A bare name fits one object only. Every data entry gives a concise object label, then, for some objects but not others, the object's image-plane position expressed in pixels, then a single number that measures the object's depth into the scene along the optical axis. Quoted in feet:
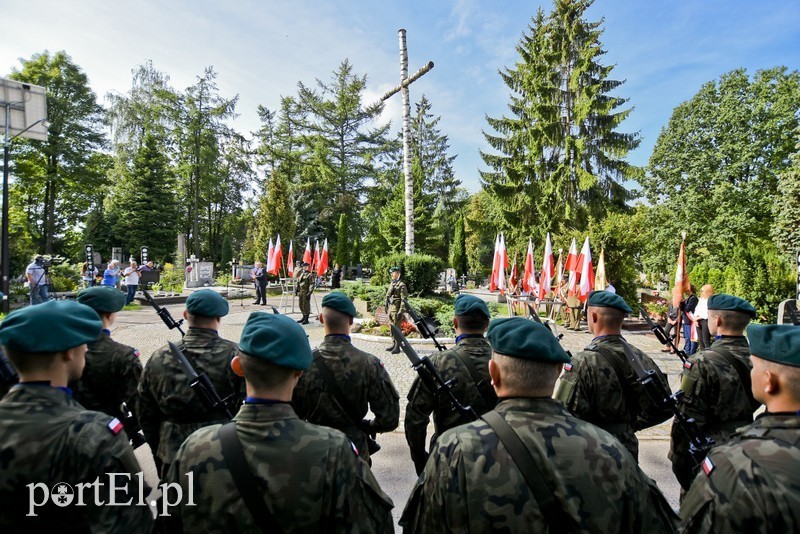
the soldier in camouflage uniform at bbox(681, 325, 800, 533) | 5.14
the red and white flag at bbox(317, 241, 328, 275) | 64.08
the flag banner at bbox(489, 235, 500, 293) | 46.29
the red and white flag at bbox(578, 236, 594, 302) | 38.17
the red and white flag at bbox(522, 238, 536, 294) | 47.60
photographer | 46.67
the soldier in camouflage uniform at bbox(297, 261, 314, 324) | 48.65
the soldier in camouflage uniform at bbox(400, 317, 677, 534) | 5.07
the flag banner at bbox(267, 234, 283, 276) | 61.98
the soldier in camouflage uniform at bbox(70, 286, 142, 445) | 10.90
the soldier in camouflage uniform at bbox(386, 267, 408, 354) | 34.94
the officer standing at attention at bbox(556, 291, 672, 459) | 10.31
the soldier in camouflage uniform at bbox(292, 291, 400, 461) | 10.08
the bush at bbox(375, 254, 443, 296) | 50.47
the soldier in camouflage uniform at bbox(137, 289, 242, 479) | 9.86
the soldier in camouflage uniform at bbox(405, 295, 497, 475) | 10.87
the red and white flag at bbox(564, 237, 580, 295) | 42.75
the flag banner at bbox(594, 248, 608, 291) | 44.55
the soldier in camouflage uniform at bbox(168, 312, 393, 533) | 5.23
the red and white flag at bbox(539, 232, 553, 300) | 43.47
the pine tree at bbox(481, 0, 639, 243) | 85.46
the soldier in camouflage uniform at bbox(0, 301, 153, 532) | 5.07
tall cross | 56.03
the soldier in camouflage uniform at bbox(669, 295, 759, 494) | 10.57
